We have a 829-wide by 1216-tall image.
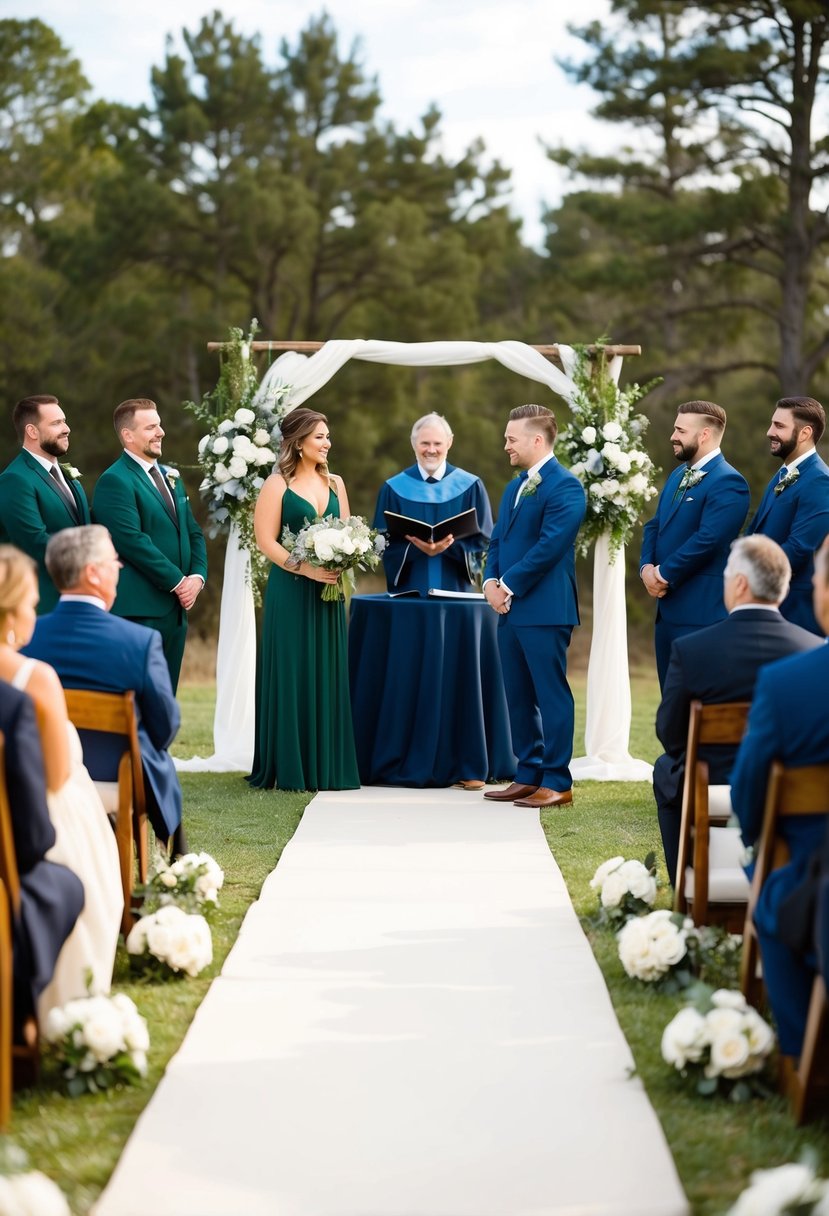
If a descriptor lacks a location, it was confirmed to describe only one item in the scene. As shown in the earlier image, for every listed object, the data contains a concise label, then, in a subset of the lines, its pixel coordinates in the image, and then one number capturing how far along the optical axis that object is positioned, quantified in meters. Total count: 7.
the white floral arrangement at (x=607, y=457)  9.28
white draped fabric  9.63
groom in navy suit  8.05
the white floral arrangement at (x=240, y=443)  9.19
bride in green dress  8.56
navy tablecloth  8.89
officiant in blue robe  9.09
